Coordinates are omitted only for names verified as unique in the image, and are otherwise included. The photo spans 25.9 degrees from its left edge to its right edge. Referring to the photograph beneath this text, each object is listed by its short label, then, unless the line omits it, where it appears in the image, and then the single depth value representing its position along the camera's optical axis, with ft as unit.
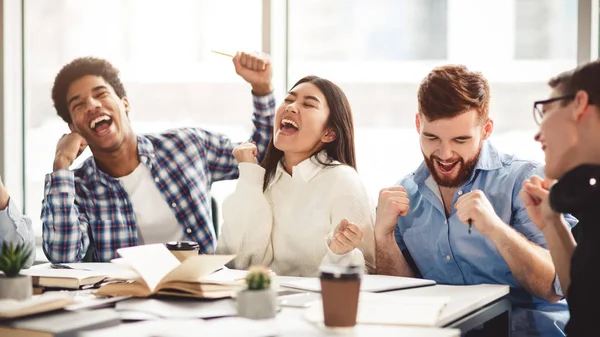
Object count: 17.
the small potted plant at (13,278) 8.70
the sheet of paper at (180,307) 8.55
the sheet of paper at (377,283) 9.40
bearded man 10.36
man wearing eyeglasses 8.12
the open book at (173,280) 9.02
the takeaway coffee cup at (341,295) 8.05
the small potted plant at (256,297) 8.35
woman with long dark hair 11.13
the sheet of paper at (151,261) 9.11
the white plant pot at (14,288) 8.69
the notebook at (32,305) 8.33
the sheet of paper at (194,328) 8.00
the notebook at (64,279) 9.55
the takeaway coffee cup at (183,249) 9.88
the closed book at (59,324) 8.05
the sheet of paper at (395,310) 8.24
